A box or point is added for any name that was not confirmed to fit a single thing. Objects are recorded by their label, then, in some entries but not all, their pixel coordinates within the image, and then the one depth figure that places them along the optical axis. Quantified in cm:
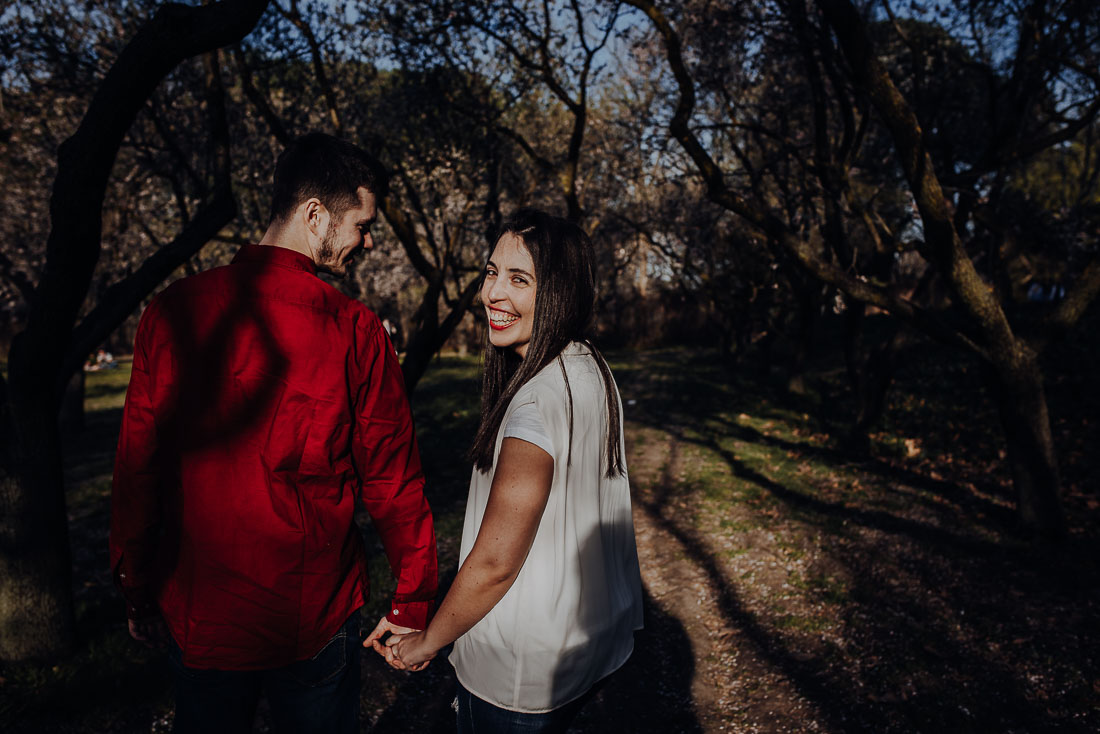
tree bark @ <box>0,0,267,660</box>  295
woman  163
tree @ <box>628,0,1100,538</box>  578
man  184
